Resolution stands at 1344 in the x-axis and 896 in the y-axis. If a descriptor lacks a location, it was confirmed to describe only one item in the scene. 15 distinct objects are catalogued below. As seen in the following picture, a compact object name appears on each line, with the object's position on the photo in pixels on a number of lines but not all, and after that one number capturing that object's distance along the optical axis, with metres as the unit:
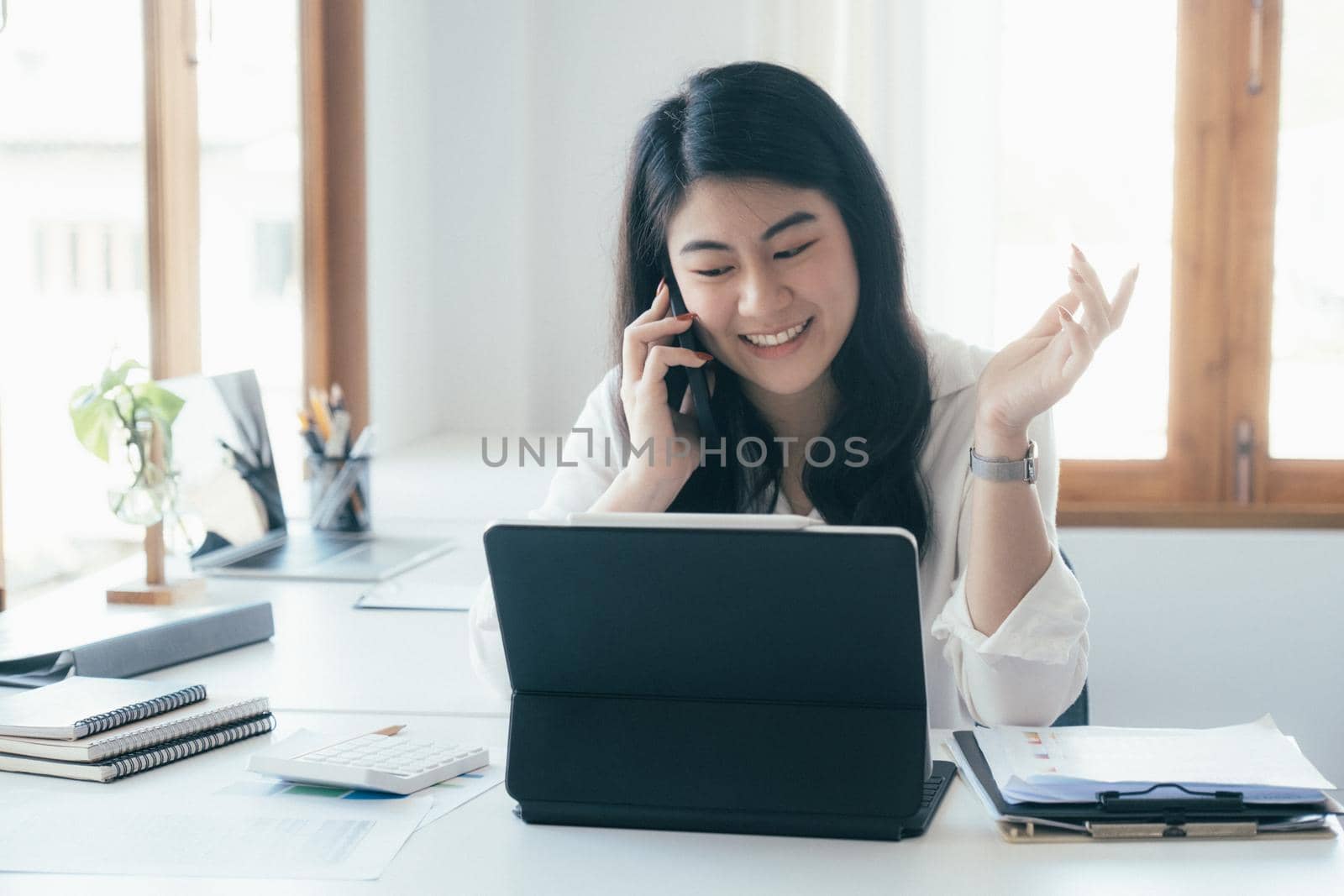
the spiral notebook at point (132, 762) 1.10
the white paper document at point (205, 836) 0.92
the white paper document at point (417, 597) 1.74
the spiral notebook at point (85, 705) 1.12
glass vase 1.75
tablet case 0.92
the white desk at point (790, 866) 0.88
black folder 0.94
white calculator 1.05
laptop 1.94
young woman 1.27
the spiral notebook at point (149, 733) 1.10
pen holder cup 2.21
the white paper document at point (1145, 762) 0.96
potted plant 1.75
